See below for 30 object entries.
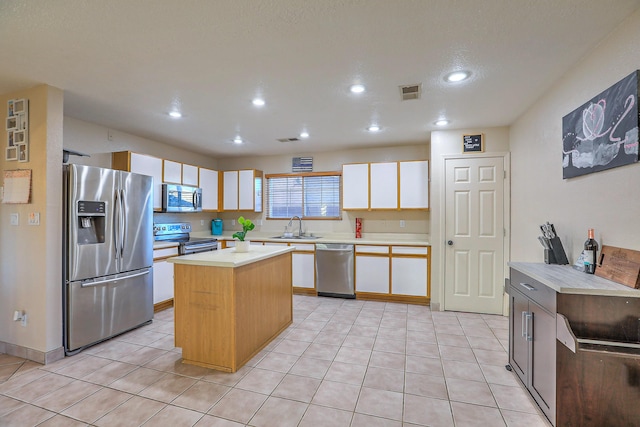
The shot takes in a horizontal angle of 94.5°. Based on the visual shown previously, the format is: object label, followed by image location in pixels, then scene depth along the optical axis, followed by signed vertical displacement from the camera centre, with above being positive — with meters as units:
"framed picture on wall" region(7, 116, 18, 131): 2.72 +0.84
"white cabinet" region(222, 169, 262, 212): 5.38 +0.41
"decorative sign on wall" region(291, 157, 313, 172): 5.36 +0.88
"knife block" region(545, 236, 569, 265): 2.29 -0.31
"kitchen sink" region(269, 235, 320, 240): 5.08 -0.44
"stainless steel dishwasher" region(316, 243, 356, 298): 4.52 -0.89
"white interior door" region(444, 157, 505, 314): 3.76 -0.28
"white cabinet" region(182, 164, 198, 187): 4.73 +0.62
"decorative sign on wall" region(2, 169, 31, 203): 2.65 +0.24
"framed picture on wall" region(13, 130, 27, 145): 2.68 +0.70
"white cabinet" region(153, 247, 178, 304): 3.87 -0.85
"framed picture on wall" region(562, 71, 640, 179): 1.65 +0.53
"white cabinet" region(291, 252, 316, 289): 4.73 -0.92
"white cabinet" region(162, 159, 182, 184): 4.36 +0.62
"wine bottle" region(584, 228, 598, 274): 1.89 -0.27
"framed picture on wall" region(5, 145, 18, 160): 2.74 +0.56
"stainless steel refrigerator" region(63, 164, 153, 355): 2.73 -0.42
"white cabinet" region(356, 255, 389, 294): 4.39 -0.92
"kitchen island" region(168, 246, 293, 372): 2.45 -0.83
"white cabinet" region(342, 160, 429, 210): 4.49 +0.43
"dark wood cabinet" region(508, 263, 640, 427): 1.50 -0.74
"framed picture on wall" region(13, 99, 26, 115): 2.68 +0.97
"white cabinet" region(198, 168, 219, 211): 5.16 +0.45
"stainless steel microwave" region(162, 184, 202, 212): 4.24 +0.22
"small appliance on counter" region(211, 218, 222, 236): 5.71 -0.28
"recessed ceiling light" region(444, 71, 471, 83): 2.38 +1.12
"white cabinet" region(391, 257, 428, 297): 4.21 -0.92
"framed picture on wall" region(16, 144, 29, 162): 2.68 +0.54
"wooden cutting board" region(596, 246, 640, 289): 1.56 -0.30
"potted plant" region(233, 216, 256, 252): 3.01 -0.29
